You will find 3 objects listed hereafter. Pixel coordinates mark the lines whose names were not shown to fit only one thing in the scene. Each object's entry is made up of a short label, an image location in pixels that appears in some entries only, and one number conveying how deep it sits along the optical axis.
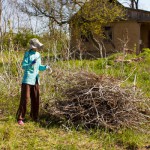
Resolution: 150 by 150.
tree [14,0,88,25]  19.57
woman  5.49
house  21.64
